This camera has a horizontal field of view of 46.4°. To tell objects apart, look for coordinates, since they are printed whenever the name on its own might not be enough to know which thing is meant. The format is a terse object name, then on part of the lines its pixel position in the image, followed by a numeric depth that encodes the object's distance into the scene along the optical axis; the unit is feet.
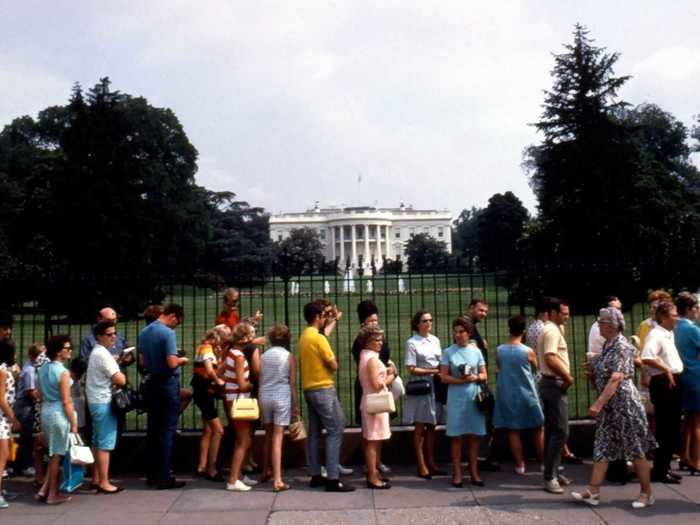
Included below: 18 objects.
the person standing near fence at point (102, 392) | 25.16
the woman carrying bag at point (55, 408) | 24.08
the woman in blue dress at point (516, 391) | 26.12
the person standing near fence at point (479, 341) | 27.74
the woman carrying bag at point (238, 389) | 25.41
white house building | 368.95
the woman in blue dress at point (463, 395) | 25.54
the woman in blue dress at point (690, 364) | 25.67
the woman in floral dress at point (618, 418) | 22.18
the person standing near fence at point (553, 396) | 23.93
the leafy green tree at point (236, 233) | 223.30
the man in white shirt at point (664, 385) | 24.94
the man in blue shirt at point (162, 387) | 25.49
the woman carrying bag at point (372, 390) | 25.22
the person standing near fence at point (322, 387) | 25.00
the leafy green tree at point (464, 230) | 372.13
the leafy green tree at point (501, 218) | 232.49
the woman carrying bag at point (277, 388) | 25.27
